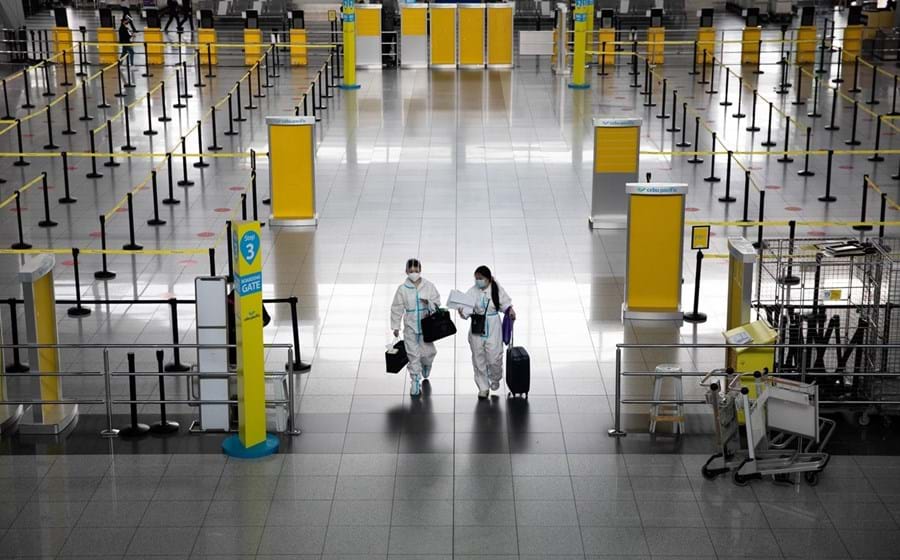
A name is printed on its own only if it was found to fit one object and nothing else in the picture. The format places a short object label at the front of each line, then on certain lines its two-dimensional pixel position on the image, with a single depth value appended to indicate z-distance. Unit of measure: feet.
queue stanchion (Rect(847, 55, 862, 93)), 88.99
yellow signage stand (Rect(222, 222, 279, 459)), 30.63
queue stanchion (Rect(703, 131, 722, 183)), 62.49
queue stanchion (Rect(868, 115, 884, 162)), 67.36
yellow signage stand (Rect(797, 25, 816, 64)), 106.11
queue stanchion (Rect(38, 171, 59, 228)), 54.80
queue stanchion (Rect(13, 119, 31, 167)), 66.84
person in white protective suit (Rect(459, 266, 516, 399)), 35.01
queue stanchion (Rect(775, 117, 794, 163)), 67.00
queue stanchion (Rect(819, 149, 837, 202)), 58.65
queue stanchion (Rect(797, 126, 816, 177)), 64.13
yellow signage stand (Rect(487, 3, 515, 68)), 103.30
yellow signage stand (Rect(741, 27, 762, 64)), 106.22
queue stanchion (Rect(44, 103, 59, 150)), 71.31
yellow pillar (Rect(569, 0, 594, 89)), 92.58
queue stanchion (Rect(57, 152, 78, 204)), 58.54
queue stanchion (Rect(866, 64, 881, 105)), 85.08
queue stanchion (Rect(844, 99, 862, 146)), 71.36
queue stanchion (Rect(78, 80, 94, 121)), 81.20
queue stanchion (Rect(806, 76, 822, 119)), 81.20
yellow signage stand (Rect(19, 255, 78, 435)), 32.76
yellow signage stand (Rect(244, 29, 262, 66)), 107.65
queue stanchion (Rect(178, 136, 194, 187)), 62.03
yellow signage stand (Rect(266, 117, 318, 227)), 53.93
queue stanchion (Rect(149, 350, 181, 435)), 33.37
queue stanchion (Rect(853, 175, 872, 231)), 53.16
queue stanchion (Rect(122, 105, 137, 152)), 71.05
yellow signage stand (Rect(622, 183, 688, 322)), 42.78
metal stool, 33.24
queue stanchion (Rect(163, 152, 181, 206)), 58.75
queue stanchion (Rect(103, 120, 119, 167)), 67.08
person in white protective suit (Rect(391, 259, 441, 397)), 35.42
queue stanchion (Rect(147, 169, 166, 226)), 54.34
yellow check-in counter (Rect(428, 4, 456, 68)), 103.55
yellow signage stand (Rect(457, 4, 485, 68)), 103.81
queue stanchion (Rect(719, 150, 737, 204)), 58.39
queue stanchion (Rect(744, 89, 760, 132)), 75.99
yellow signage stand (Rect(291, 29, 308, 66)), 105.91
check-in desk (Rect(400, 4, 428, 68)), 104.06
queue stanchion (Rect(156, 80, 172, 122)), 80.64
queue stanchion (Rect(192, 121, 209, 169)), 66.23
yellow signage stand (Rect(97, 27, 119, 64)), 107.24
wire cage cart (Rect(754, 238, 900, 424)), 33.09
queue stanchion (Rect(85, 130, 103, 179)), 64.34
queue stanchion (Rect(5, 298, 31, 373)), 38.42
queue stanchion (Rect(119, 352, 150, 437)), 33.09
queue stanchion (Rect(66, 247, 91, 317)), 43.24
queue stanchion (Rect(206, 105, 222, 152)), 70.58
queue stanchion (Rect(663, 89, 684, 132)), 75.71
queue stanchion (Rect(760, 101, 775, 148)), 71.58
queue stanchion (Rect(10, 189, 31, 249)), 50.49
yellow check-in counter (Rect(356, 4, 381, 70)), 103.50
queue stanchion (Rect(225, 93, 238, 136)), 74.28
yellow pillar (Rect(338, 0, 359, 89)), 92.40
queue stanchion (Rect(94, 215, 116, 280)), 47.57
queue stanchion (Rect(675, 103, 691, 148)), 70.13
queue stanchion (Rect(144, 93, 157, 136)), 75.41
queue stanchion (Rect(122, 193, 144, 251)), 51.19
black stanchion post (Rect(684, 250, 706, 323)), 42.96
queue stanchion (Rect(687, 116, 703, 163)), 66.90
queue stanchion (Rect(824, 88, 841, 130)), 75.47
